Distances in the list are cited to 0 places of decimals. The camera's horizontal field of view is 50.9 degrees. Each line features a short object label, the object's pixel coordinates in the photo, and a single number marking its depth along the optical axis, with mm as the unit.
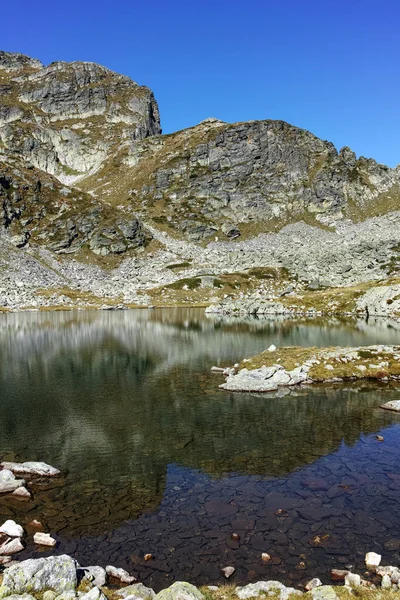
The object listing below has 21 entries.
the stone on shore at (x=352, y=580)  13016
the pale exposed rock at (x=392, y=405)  33719
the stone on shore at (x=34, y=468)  22641
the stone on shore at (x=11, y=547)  15484
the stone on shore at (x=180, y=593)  11750
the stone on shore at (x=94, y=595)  11609
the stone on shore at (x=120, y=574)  13905
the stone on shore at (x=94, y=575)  13422
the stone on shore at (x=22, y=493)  20297
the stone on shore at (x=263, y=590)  12594
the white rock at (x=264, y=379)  40344
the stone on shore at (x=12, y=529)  16656
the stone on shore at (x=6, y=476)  21234
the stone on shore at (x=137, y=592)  12602
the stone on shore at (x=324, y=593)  12094
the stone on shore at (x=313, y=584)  13223
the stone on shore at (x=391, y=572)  13480
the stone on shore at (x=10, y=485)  20703
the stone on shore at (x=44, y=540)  16219
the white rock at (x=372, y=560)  14570
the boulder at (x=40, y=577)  12141
